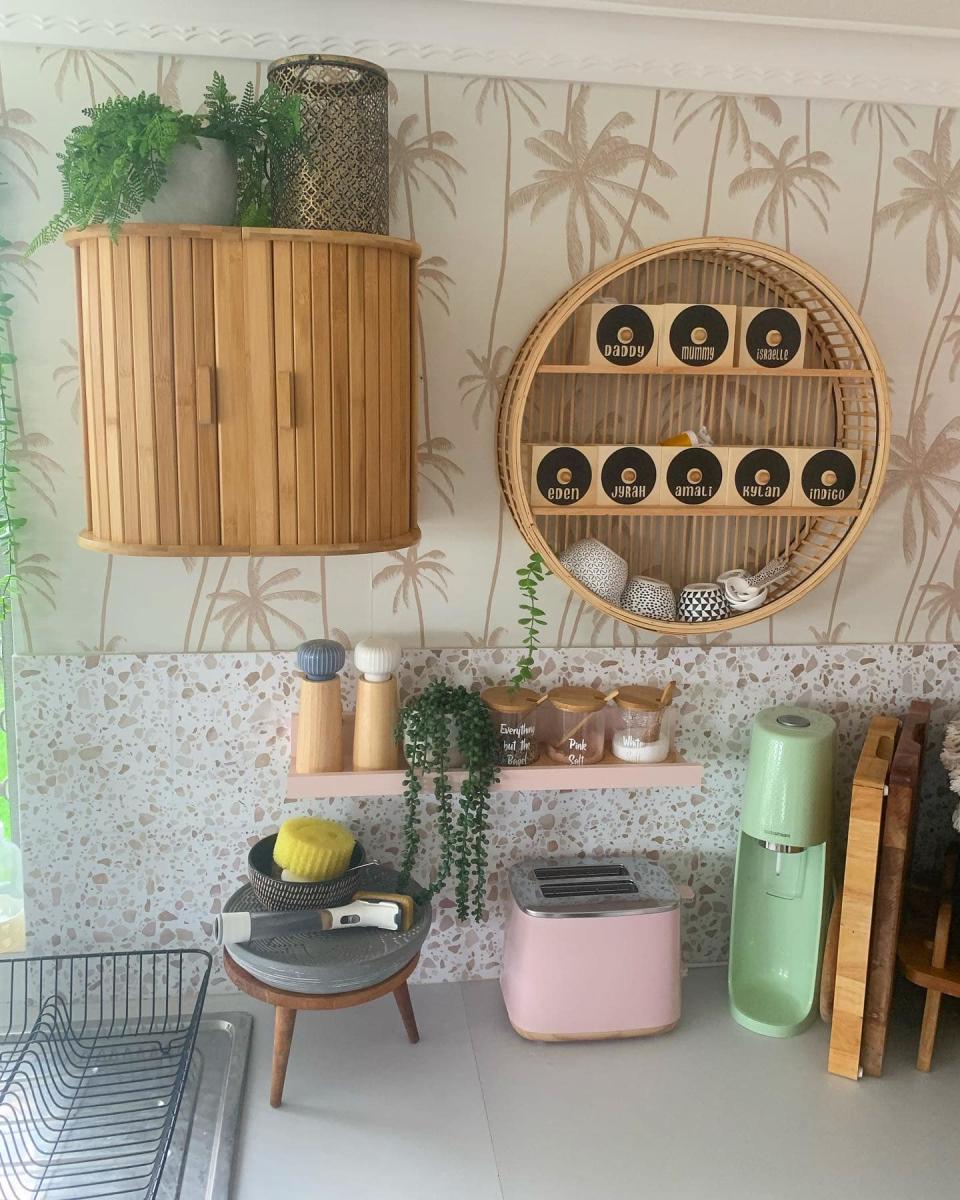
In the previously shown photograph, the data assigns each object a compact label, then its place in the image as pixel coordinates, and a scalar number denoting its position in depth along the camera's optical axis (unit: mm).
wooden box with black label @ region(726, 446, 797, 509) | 1687
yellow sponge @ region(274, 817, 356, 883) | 1587
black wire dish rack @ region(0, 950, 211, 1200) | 1381
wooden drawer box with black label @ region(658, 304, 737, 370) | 1637
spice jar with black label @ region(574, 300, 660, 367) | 1628
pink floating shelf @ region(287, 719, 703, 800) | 1612
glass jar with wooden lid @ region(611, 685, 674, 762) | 1682
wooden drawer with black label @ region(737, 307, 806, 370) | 1673
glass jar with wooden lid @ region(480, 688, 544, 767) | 1664
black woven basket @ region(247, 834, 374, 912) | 1576
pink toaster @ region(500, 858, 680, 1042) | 1679
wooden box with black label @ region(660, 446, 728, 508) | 1665
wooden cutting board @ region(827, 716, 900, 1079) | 1586
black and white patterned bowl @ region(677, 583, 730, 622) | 1728
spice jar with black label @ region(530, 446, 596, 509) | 1633
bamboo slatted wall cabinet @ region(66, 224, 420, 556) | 1379
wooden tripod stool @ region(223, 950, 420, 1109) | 1527
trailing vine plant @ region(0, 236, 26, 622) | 1592
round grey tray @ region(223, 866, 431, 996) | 1513
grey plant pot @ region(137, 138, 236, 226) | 1369
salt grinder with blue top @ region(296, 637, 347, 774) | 1604
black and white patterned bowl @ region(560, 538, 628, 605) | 1677
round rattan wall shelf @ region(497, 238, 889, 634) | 1636
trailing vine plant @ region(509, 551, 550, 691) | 1684
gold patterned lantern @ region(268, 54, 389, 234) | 1419
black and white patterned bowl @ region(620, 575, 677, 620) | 1700
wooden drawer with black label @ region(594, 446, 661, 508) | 1649
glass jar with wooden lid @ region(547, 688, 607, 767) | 1672
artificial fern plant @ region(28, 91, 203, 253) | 1309
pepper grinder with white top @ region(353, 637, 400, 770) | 1636
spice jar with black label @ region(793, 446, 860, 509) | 1706
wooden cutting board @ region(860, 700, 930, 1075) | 1572
